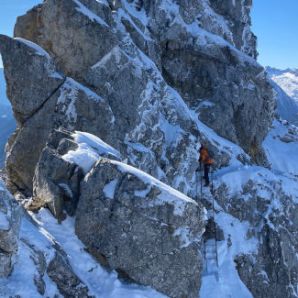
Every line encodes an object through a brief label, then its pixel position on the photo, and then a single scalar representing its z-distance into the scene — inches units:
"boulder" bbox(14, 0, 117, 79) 895.5
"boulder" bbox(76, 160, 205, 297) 552.6
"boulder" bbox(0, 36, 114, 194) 788.6
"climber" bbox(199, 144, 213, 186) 1041.0
